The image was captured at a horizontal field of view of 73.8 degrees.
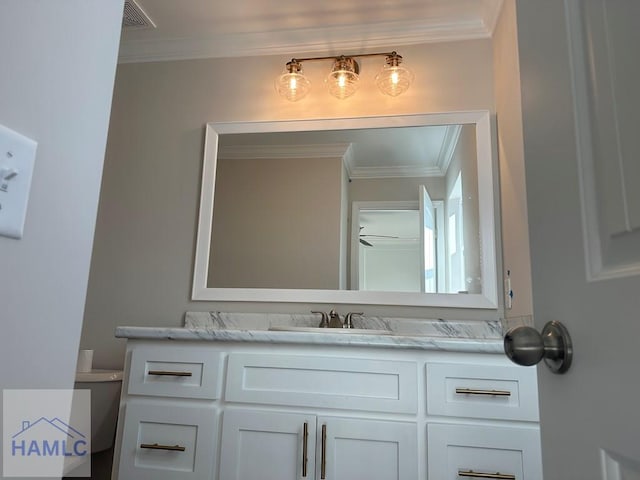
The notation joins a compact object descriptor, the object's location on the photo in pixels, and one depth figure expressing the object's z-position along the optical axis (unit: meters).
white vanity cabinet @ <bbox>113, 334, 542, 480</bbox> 1.25
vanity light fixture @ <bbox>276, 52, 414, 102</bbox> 2.12
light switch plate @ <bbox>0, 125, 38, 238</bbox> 0.42
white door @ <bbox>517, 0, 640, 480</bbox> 0.38
